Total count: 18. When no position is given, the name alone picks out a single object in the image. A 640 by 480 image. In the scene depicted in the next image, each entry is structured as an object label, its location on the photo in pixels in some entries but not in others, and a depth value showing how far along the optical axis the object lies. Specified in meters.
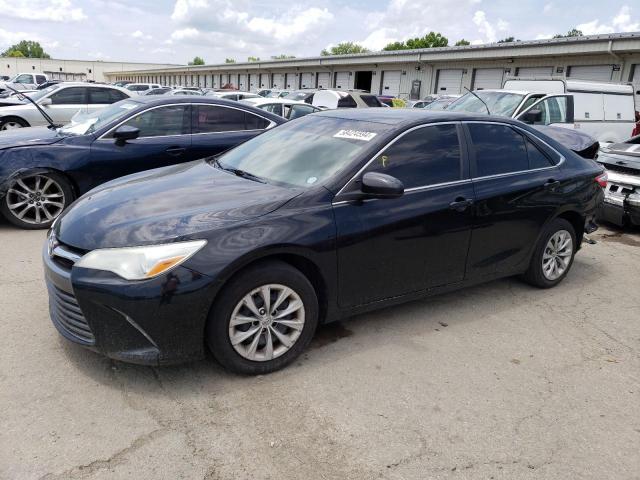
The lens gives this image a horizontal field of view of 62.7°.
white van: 10.13
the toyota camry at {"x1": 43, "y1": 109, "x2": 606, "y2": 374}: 2.86
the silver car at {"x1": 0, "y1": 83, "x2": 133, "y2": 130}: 12.13
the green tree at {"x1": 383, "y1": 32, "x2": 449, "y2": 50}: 77.38
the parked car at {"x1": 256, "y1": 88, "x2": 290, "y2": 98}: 23.99
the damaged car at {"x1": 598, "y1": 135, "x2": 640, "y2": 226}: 6.82
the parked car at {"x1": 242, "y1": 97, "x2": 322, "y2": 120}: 12.52
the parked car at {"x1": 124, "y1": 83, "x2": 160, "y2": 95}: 32.00
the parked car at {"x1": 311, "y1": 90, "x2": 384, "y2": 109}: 16.98
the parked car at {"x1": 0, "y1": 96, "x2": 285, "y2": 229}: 5.86
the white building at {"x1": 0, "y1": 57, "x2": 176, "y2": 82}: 92.25
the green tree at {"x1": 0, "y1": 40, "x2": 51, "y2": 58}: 150.25
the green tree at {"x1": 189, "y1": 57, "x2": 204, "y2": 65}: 147.66
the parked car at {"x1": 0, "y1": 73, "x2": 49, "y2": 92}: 31.41
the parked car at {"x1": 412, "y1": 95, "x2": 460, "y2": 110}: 14.25
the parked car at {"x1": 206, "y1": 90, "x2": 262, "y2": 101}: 18.76
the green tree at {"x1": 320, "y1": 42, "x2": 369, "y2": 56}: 120.38
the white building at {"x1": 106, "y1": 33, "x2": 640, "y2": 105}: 21.03
